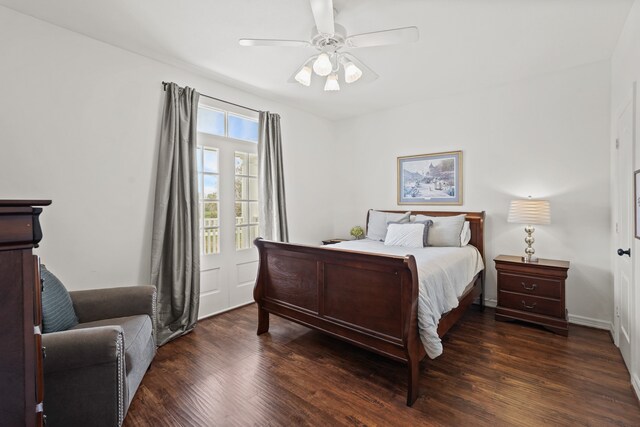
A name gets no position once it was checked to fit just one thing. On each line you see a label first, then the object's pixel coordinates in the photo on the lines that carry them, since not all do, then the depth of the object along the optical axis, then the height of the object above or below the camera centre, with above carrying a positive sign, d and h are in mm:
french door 3385 -140
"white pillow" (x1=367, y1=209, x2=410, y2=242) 4023 -189
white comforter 1994 -601
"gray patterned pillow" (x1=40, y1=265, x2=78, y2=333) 1773 -610
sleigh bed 1979 -719
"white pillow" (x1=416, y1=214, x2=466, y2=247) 3455 -282
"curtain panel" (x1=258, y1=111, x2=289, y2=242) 3830 +361
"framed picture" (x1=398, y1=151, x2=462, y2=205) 3928 +393
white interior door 2180 -174
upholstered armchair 1528 -899
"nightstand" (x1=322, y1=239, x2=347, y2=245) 4575 -521
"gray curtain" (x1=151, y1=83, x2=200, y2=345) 2867 -157
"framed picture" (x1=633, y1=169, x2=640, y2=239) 1948 +43
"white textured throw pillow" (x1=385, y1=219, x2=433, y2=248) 3512 -305
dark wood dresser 900 -317
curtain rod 2973 +1277
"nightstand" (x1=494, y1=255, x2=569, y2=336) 2920 -882
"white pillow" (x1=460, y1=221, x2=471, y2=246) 3484 -328
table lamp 3053 -80
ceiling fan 1905 +1177
